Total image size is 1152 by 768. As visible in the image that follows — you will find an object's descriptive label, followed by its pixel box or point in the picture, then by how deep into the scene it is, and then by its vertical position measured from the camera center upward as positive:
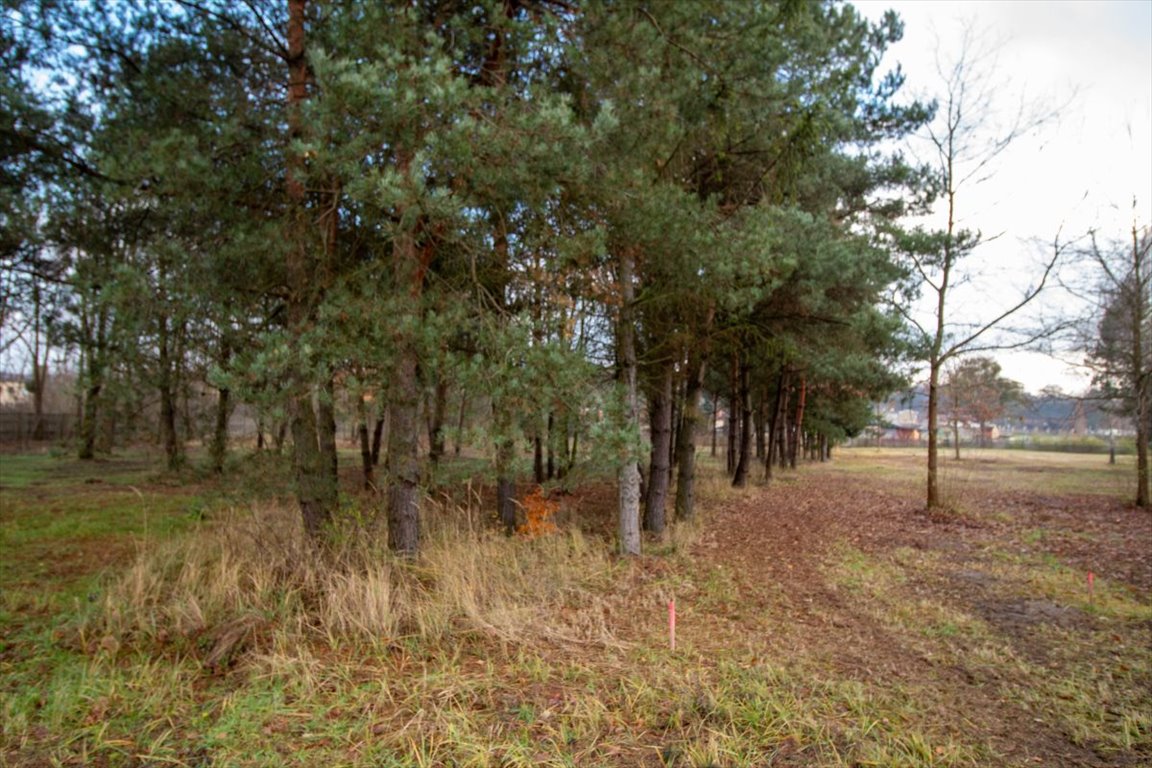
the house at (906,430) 67.81 -1.11
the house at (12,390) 33.19 +0.37
